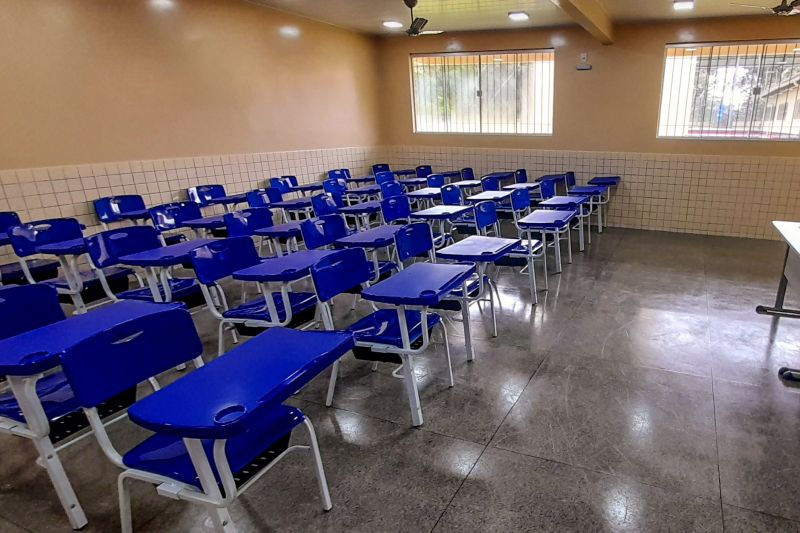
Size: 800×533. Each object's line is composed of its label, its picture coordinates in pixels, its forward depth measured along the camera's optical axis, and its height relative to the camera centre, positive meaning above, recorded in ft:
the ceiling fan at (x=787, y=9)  13.52 +2.55
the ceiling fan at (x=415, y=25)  16.47 +3.54
